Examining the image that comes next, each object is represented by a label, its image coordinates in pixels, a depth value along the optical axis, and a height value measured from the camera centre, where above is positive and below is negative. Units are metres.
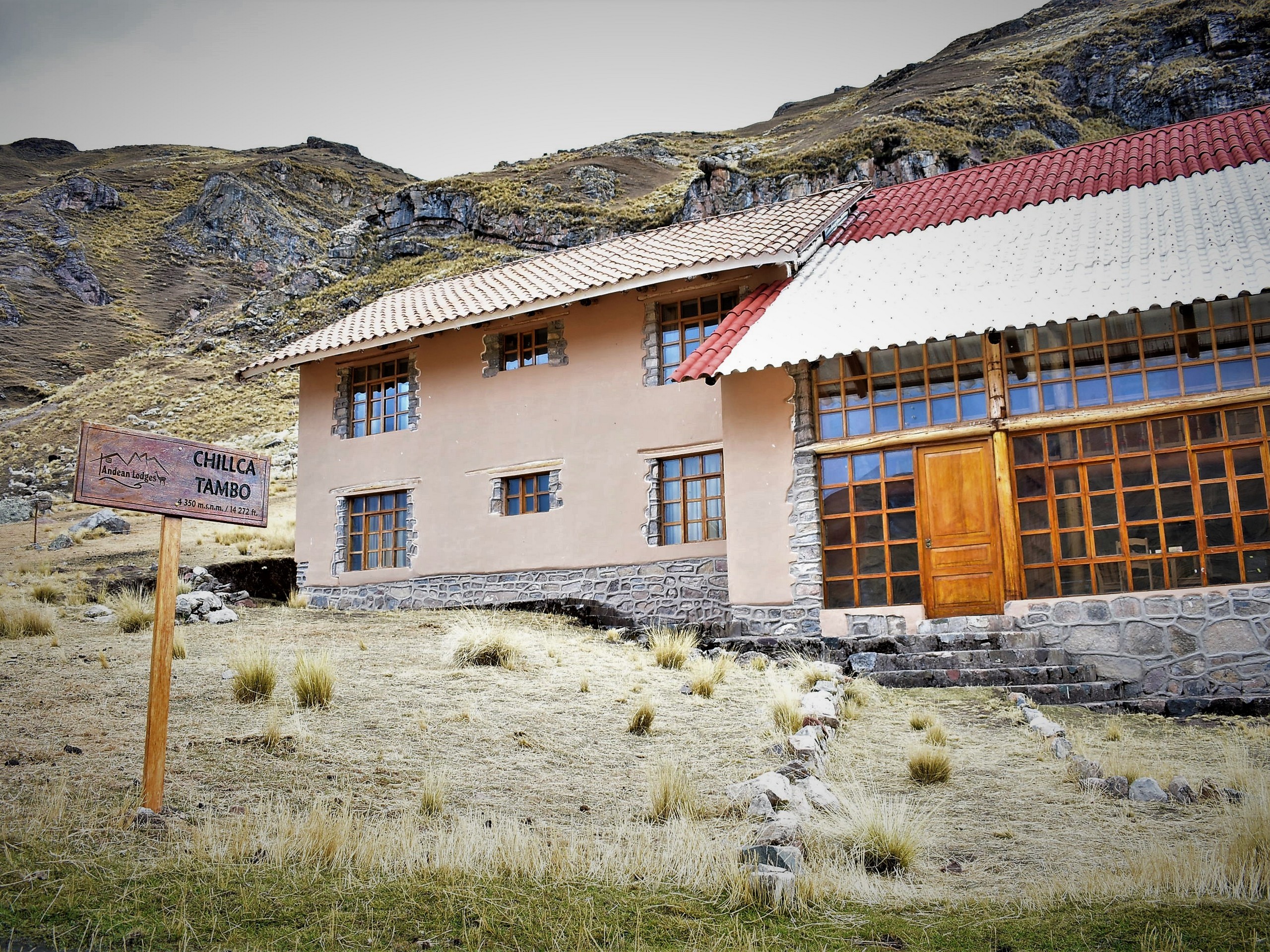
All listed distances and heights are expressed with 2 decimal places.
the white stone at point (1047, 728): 7.84 -0.97
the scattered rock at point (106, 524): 24.61 +2.68
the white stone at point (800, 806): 5.42 -1.10
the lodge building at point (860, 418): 10.73 +2.78
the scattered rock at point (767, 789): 5.59 -1.03
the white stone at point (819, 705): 8.17 -0.79
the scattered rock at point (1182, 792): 6.04 -1.16
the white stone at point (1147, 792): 6.08 -1.16
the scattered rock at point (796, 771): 6.26 -1.02
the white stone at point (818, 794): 5.69 -1.09
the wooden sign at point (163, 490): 5.11 +0.77
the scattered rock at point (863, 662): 10.99 -0.55
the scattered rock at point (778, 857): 4.32 -1.10
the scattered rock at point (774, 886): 4.10 -1.16
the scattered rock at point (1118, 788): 6.24 -1.16
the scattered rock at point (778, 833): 4.71 -1.08
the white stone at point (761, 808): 5.32 -1.08
